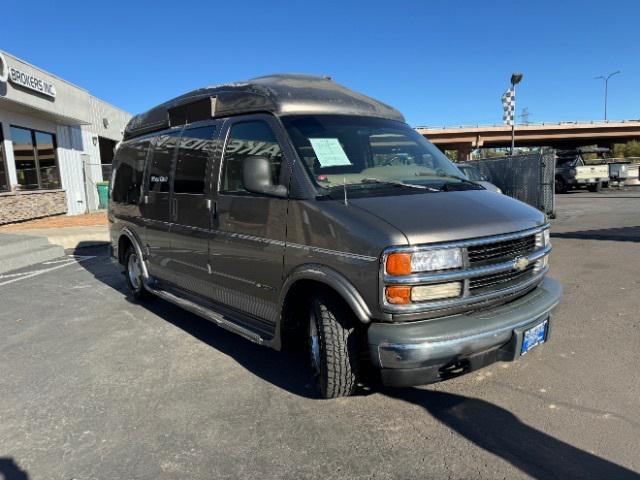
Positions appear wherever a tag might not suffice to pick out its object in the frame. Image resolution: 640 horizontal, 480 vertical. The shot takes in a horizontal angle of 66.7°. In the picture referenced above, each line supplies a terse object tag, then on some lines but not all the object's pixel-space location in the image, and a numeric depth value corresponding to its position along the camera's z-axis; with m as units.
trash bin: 19.45
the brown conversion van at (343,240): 2.91
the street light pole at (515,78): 24.22
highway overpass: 65.62
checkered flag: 28.91
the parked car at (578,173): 24.00
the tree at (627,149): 66.00
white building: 14.38
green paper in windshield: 3.63
